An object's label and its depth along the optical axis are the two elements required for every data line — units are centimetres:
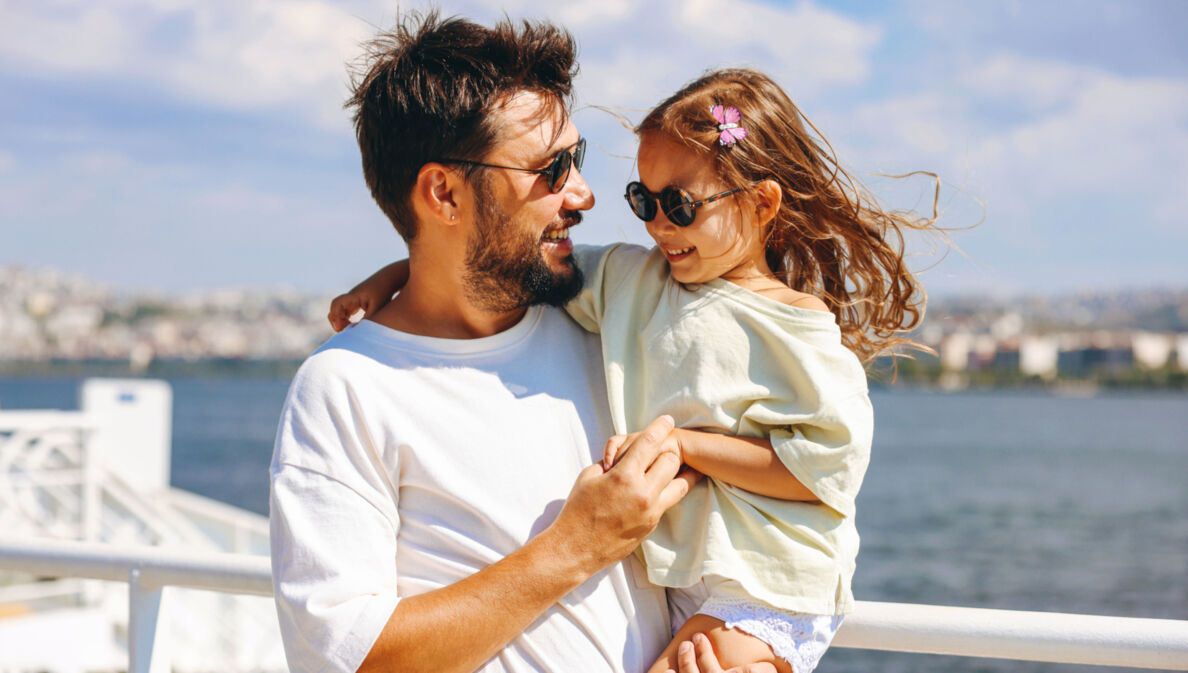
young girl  159
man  147
